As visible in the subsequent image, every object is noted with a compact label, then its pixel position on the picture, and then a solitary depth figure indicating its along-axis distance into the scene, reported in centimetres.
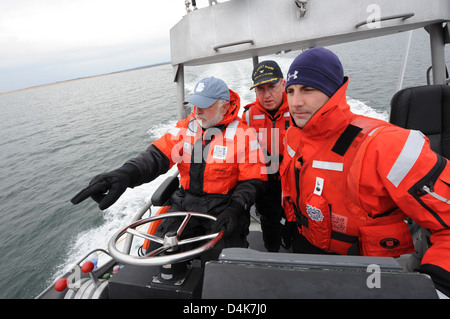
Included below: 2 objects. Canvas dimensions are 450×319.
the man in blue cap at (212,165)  178
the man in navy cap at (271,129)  218
